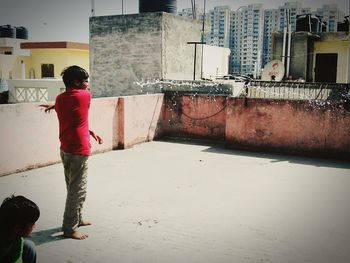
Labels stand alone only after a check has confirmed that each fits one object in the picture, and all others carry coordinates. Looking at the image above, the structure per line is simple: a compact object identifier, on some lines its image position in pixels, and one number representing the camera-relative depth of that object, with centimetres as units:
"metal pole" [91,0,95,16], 1681
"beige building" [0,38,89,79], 2894
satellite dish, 1916
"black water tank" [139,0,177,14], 1677
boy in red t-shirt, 418
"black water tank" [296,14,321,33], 2752
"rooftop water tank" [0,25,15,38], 4069
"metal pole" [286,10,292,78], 2498
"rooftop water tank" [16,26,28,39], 4212
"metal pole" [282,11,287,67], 2528
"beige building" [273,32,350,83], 2466
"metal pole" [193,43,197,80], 1487
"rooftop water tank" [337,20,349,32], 2731
